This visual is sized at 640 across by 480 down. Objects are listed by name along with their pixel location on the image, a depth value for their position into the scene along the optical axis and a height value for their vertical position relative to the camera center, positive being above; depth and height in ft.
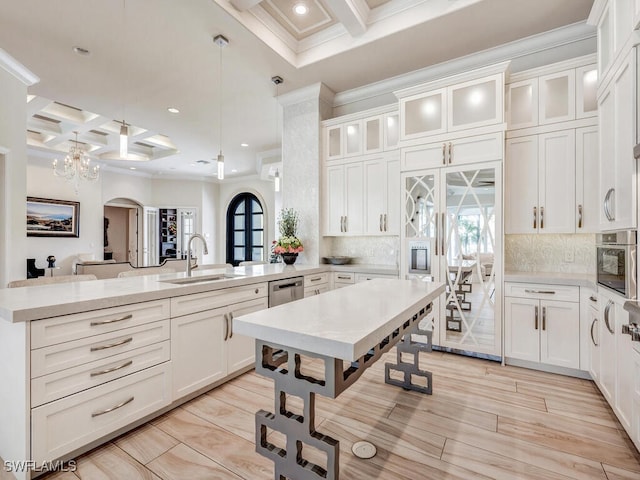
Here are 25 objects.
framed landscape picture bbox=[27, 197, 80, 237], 22.33 +1.67
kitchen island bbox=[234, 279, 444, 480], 3.80 -1.37
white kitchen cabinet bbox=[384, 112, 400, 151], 12.20 +4.36
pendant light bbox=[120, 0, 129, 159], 8.27 +2.87
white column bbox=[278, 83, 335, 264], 13.76 +3.84
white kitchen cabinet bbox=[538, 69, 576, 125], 9.18 +4.35
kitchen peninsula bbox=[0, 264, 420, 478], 5.01 -2.29
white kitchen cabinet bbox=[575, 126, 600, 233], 8.85 +1.74
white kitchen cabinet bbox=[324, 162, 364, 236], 13.10 +1.77
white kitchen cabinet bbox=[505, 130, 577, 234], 9.23 +1.76
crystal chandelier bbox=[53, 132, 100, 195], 19.33 +4.75
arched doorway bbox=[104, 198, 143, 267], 30.78 +0.91
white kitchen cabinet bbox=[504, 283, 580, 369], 8.72 -2.47
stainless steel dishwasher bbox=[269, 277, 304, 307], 10.10 -1.74
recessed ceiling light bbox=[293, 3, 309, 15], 9.81 +7.47
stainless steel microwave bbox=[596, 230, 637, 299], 5.65 -0.45
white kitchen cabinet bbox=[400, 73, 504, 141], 9.72 +4.46
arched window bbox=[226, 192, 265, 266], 32.14 +1.11
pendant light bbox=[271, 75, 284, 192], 12.70 +6.68
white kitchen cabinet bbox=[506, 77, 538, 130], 9.69 +4.36
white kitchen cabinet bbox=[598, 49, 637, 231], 5.77 +1.91
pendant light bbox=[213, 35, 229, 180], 10.03 +6.53
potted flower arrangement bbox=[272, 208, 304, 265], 12.81 -0.06
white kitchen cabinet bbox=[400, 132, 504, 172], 9.68 +2.94
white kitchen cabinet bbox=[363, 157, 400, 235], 12.28 +1.78
